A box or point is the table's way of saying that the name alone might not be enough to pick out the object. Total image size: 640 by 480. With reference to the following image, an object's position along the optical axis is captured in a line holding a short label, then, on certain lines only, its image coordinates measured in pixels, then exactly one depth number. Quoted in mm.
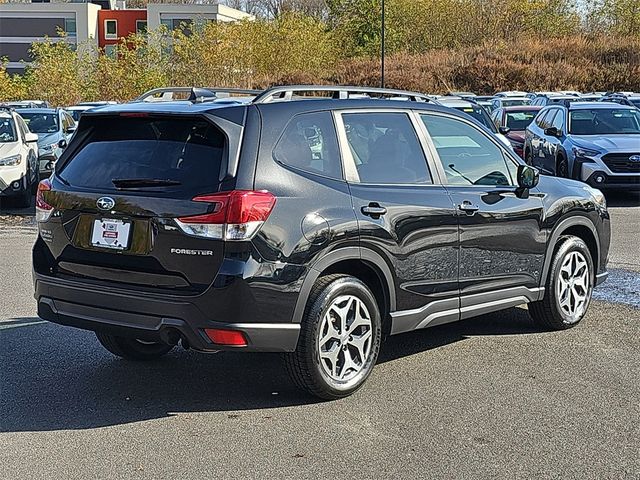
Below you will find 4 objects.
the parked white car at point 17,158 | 15872
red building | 91625
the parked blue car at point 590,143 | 16547
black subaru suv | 5051
